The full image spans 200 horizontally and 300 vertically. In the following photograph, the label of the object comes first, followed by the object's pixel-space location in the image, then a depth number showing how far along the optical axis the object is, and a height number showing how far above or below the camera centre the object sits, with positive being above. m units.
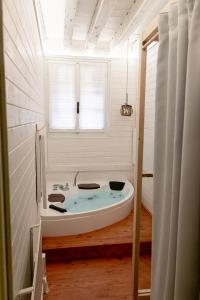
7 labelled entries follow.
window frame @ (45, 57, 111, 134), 3.97 +0.72
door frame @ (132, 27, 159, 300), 1.67 -0.30
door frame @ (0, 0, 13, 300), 0.61 -0.23
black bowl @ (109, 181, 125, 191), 4.03 -1.09
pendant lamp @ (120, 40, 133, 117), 4.12 +0.22
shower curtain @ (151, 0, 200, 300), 0.94 -0.15
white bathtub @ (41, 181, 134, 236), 2.87 -1.26
